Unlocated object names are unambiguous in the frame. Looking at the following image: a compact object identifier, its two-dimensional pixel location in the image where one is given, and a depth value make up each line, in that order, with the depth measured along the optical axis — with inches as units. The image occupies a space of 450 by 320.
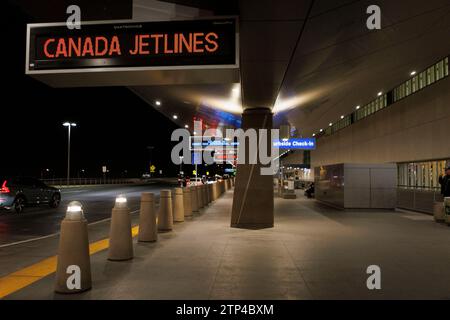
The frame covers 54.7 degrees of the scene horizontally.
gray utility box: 700.0
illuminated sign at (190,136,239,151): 1294.8
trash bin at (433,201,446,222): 532.0
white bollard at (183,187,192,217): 580.4
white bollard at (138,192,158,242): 360.2
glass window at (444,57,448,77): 770.2
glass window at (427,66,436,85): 834.8
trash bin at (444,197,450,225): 499.2
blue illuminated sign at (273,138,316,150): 1163.9
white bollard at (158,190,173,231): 435.2
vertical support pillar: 468.1
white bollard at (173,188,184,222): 521.3
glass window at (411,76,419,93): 917.4
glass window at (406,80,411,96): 967.2
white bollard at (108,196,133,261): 292.2
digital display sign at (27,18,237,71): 246.2
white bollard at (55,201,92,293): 216.1
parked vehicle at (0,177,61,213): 714.2
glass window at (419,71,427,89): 875.7
